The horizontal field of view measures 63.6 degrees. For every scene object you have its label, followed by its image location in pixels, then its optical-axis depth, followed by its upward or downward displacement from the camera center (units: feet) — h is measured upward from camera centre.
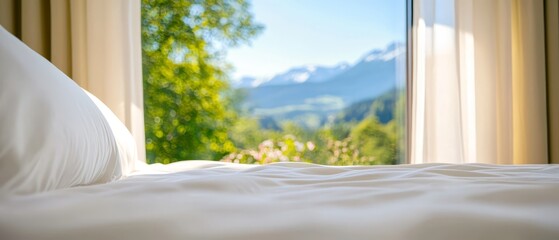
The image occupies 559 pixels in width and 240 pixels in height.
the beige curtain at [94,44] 9.44 +1.75
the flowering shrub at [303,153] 14.32 -0.98
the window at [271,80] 13.74 +1.42
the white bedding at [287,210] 1.97 -0.44
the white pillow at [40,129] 2.38 -0.01
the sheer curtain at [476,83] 9.89 +0.81
